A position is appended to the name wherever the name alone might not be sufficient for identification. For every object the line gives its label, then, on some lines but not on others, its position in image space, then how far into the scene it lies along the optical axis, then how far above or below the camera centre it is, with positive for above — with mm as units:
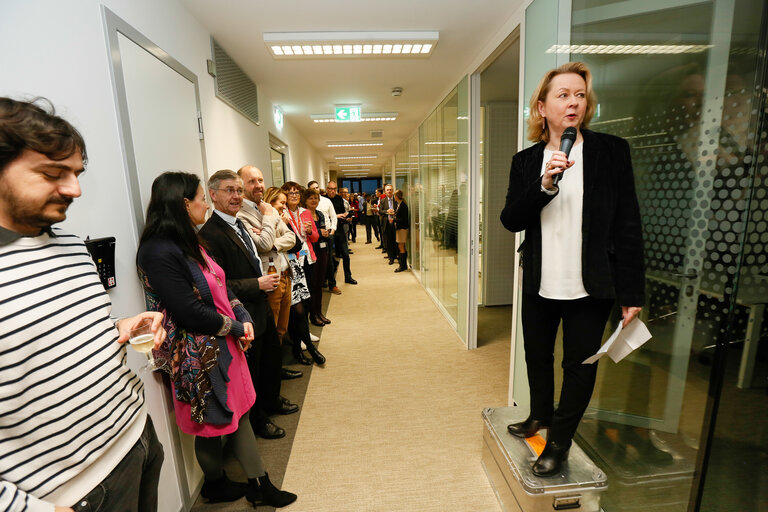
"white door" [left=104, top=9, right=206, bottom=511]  1598 +375
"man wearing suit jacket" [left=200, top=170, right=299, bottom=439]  2006 -321
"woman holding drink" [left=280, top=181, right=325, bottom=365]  3217 -580
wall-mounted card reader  1343 -194
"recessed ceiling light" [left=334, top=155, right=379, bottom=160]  11506 +1601
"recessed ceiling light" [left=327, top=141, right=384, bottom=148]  8595 +1543
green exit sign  5020 +1337
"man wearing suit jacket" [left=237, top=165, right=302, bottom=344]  2504 -233
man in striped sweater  782 -353
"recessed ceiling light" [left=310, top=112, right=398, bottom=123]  5543 +1436
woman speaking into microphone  1310 -135
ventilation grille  2857 +1159
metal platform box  1538 -1331
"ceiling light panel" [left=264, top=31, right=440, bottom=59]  2781 +1374
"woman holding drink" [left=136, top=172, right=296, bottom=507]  1493 -532
